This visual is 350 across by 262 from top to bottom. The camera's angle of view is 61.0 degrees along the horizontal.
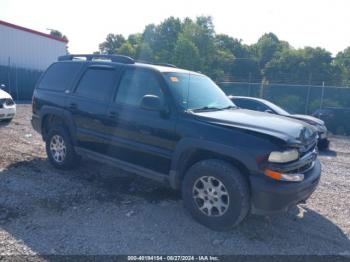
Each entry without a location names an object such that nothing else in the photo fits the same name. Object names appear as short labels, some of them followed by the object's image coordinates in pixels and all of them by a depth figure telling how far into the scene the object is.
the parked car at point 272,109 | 8.46
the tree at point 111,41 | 79.90
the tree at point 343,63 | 37.29
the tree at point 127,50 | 54.58
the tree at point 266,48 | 56.25
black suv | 3.29
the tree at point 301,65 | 38.95
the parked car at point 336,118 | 12.98
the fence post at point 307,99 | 16.77
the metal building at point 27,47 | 21.66
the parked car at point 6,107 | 9.58
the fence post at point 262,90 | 18.39
